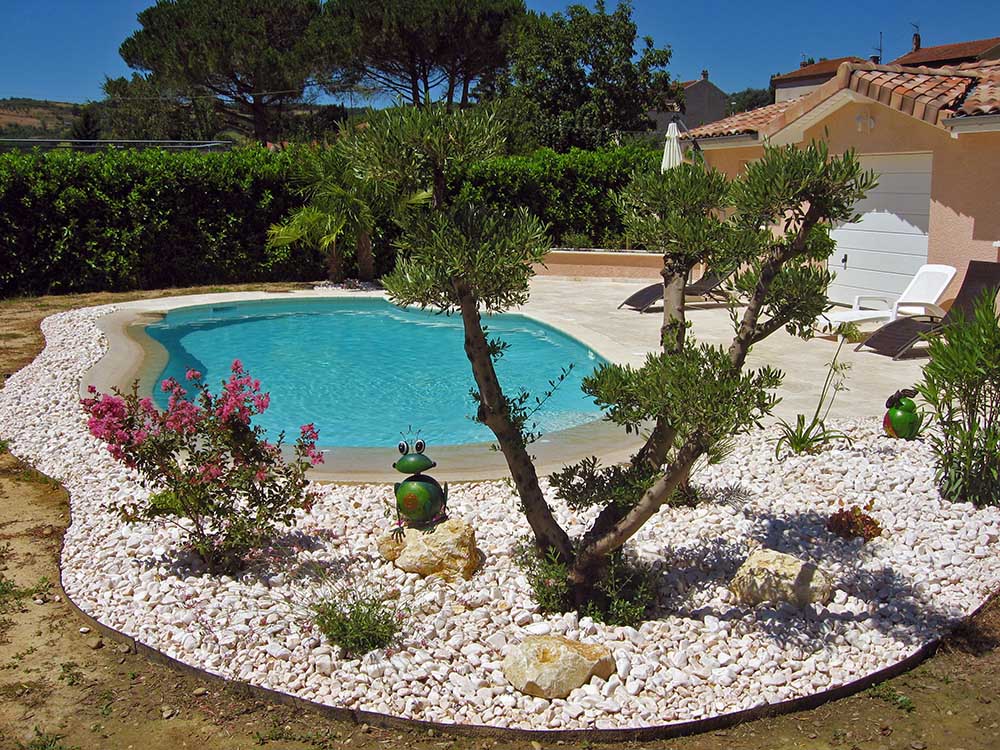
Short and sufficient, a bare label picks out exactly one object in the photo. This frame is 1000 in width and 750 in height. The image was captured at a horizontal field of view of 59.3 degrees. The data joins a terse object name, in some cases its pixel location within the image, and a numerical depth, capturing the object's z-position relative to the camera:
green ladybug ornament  8.08
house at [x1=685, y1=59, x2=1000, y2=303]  13.00
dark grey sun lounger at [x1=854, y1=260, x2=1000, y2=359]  11.91
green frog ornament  6.28
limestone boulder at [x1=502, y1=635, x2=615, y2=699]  4.46
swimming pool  11.80
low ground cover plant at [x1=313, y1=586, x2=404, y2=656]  4.80
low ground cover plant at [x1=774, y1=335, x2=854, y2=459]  7.91
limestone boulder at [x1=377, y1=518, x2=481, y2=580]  5.73
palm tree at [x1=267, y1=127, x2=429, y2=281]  19.44
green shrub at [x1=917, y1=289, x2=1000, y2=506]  6.44
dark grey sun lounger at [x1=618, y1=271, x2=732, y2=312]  16.62
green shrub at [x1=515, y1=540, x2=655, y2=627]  5.16
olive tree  4.35
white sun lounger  13.07
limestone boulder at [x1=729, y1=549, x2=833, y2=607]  5.33
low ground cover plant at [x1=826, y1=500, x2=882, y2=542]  6.28
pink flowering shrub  5.66
